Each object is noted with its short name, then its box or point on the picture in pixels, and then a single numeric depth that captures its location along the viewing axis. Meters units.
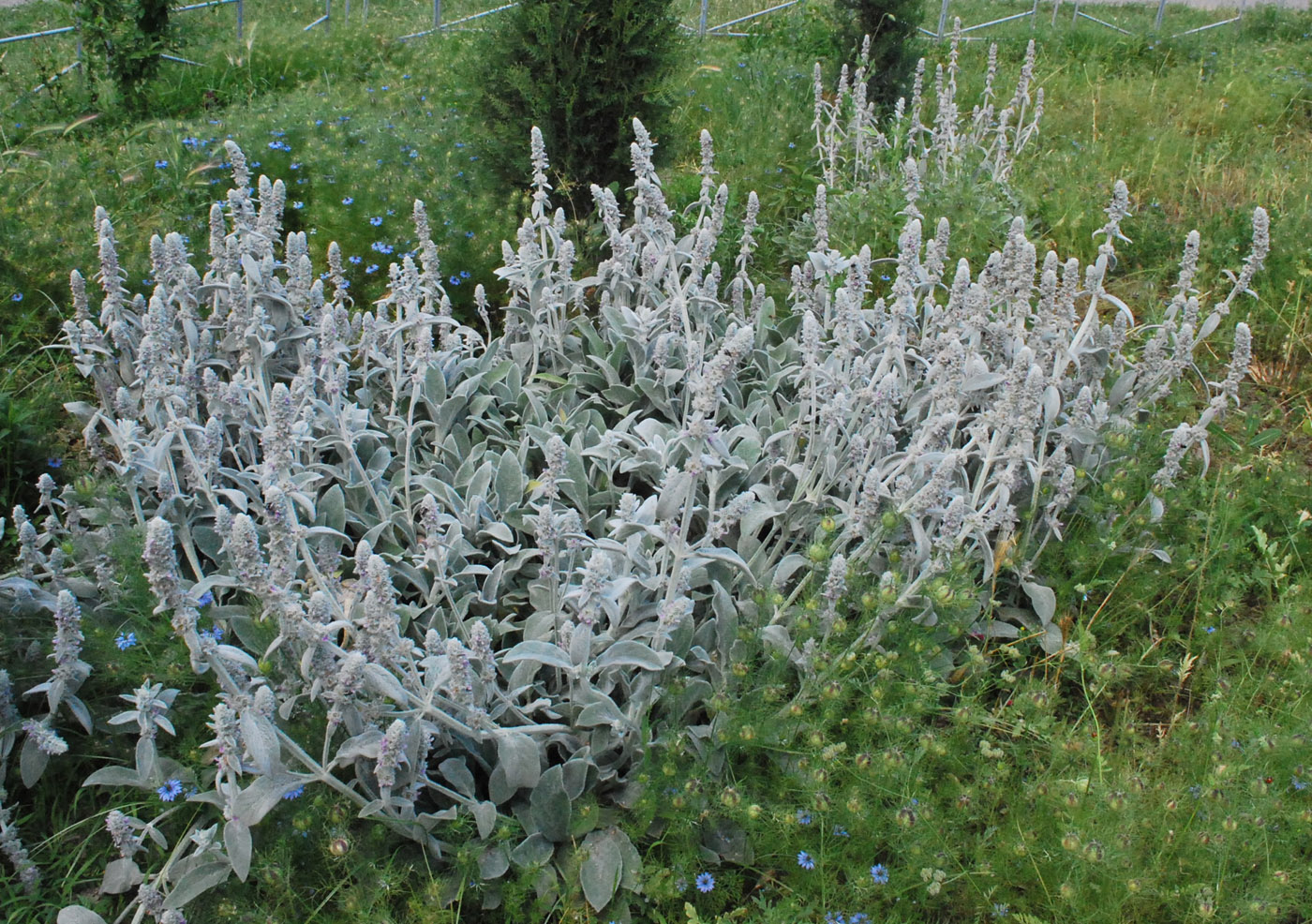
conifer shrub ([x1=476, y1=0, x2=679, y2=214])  4.90
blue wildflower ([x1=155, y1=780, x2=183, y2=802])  2.15
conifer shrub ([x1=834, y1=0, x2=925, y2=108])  7.57
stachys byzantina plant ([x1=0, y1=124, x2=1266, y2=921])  2.21
